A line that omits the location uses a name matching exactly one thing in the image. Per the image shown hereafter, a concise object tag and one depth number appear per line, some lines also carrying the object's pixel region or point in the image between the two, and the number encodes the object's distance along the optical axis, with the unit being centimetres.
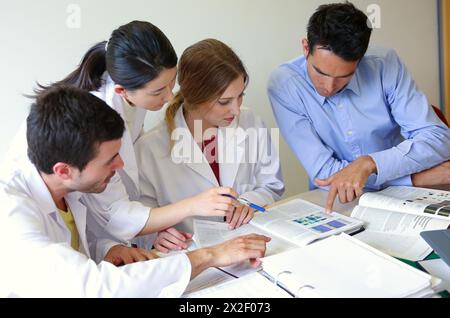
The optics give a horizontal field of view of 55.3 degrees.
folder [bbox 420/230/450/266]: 100
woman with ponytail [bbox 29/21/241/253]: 134
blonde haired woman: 164
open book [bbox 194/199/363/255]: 122
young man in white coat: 90
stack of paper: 85
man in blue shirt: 153
